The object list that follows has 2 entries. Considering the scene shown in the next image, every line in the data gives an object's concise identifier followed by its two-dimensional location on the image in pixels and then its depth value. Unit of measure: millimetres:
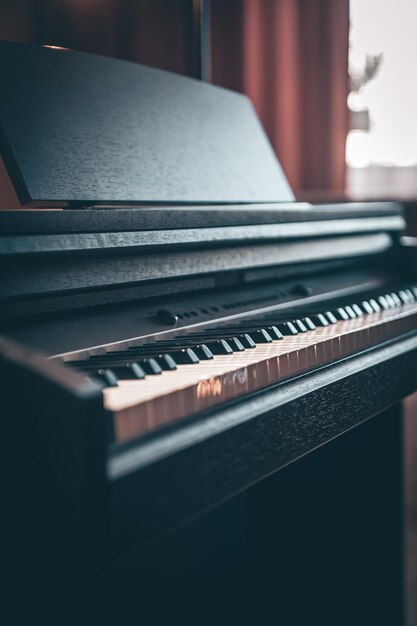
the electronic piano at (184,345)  637
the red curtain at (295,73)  3363
